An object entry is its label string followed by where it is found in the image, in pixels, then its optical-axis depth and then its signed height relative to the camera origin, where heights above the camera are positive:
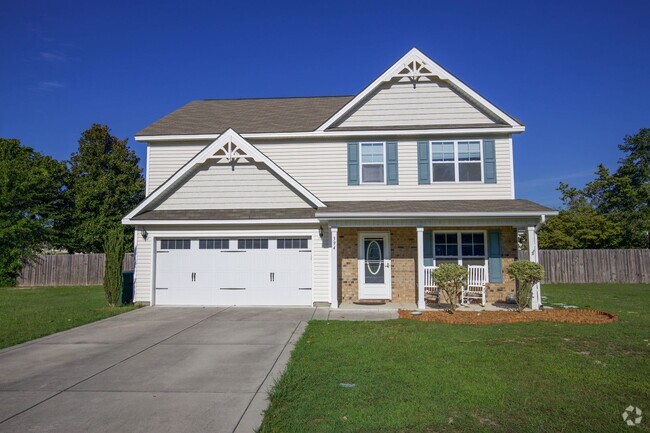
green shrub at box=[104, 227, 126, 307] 12.95 -0.46
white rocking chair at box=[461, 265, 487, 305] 13.09 -1.09
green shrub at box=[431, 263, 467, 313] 11.25 -0.75
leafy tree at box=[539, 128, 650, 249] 27.08 +2.89
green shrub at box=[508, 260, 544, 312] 11.27 -0.69
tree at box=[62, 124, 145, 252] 28.25 +4.36
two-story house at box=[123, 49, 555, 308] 13.27 +1.51
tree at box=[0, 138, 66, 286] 22.50 +2.95
